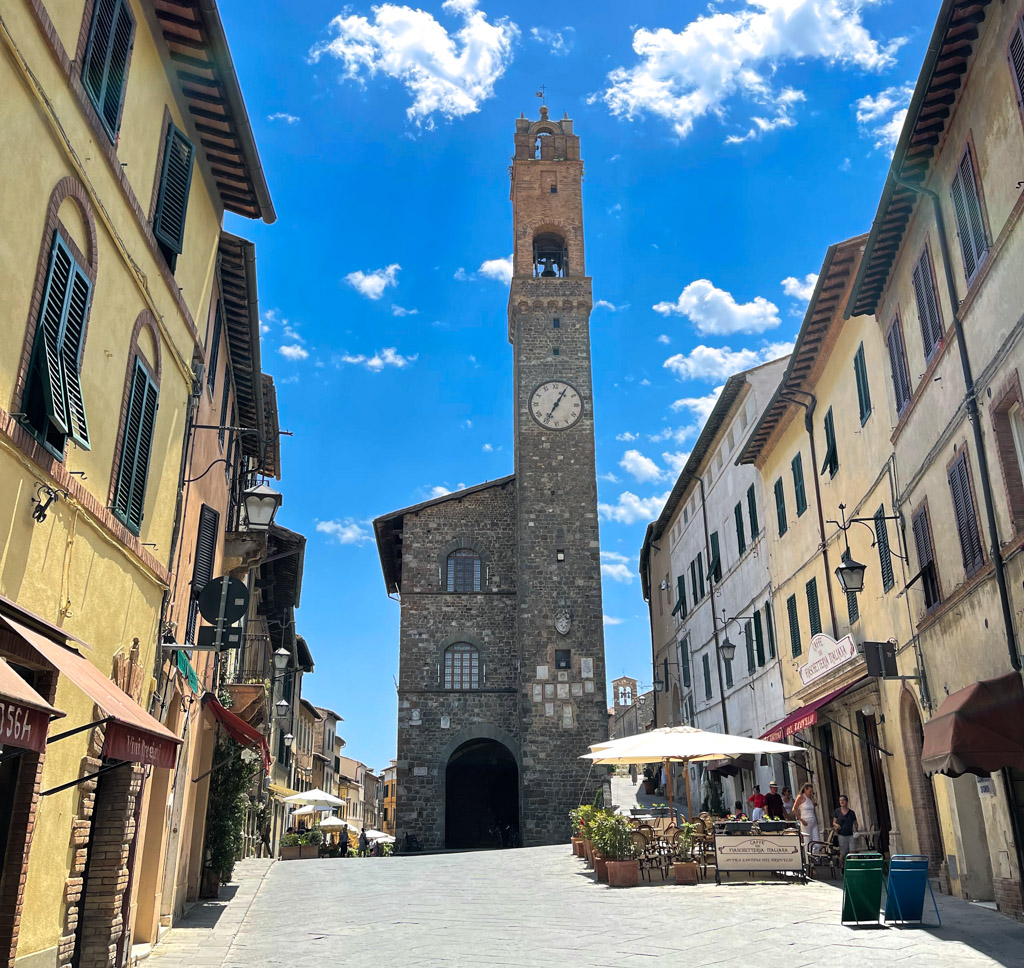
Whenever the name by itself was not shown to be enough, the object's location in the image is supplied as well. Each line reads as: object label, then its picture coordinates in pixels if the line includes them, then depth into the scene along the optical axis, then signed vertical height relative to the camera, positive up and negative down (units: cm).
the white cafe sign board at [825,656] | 1466 +257
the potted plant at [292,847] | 2609 -43
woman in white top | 1498 +16
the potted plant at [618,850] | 1394 -30
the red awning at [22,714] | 425 +51
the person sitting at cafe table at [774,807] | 1672 +33
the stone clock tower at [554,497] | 3034 +1075
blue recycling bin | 917 -59
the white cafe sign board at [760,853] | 1324 -33
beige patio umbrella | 1499 +120
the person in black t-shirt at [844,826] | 1371 +1
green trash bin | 905 -59
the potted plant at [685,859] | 1379 -43
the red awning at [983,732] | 839 +79
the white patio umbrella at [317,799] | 2819 +88
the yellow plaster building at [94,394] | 573 +301
